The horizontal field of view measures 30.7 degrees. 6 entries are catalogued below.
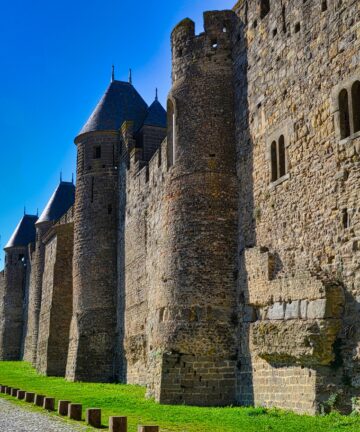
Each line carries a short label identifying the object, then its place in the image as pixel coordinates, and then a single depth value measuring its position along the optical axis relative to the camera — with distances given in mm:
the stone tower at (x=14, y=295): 49719
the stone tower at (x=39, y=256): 40719
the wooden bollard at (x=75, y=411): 12313
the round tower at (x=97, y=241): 25734
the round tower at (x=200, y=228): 15602
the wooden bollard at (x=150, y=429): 8578
